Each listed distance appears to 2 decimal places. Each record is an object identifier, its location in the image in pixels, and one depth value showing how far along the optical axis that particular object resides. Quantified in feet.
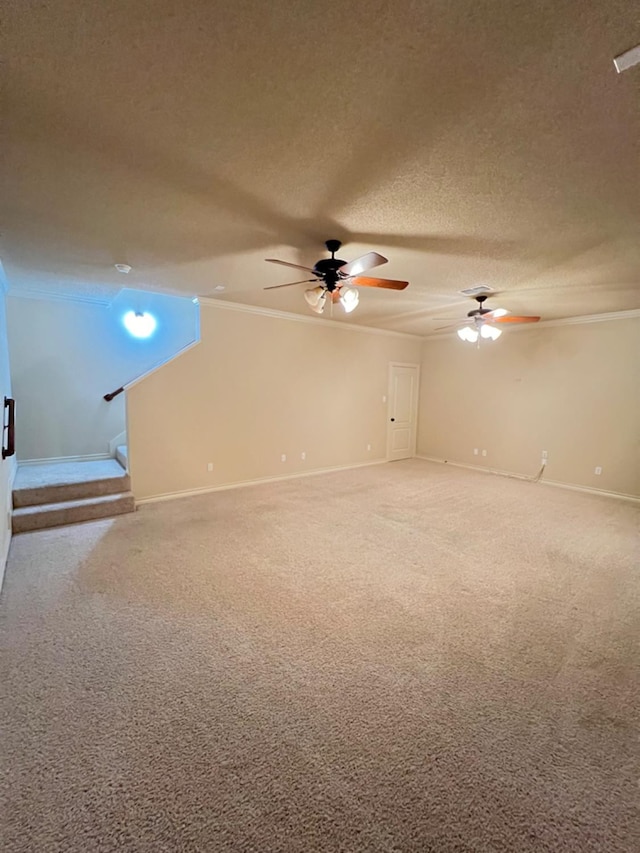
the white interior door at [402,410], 24.73
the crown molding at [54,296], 16.02
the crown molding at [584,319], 17.02
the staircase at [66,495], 12.81
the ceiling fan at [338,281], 9.57
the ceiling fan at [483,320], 14.93
